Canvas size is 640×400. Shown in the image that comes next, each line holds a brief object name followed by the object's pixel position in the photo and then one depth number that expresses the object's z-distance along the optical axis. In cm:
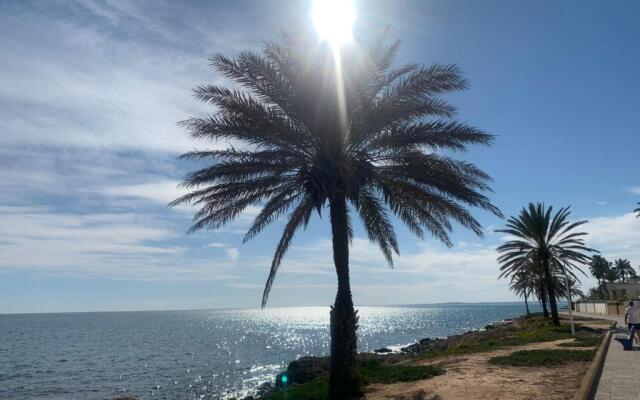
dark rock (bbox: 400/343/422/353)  4281
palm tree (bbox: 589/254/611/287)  10900
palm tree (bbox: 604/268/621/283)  10968
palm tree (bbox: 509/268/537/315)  3613
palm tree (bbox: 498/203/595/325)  3173
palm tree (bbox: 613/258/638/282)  11688
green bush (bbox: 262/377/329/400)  1308
